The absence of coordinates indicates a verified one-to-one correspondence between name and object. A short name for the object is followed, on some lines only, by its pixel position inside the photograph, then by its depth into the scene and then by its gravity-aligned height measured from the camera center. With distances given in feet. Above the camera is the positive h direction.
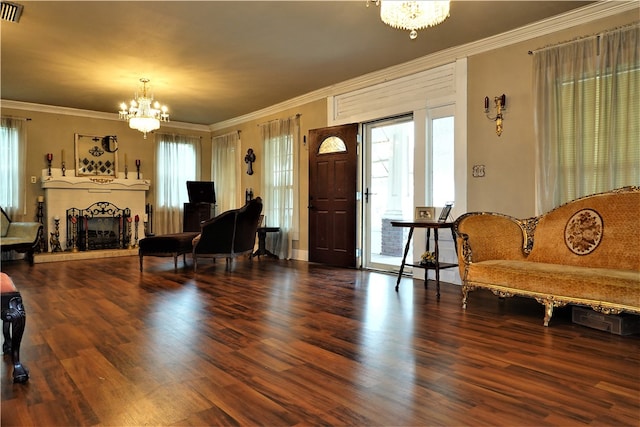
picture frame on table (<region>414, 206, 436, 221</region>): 15.08 -0.40
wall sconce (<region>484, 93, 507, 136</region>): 14.57 +3.31
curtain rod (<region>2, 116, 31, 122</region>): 23.37 +4.89
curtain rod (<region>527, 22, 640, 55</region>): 11.73 +4.99
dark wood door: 20.21 +0.42
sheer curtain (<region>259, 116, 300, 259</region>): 23.66 +1.28
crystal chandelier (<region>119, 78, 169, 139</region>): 18.83 +3.97
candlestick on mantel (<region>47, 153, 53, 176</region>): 24.81 +2.71
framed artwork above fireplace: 26.27 +3.08
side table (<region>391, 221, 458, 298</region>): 13.41 -1.09
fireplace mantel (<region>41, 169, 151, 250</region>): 24.48 +0.63
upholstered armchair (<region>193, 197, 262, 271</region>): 18.75 -1.50
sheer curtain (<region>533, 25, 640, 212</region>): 11.59 +2.56
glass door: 20.07 +0.64
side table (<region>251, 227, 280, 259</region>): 23.68 -2.23
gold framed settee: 9.64 -1.47
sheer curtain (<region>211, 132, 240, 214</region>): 28.73 +2.44
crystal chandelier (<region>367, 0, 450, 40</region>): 8.58 +4.00
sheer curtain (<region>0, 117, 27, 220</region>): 23.16 +2.18
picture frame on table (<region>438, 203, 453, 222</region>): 14.62 -0.38
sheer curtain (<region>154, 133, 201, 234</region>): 28.84 +1.86
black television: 27.99 +0.75
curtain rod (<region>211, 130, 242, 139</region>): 28.32 +4.85
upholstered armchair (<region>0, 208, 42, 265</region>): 20.68 -1.65
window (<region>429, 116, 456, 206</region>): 16.37 +1.66
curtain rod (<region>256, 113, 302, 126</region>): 23.34 +4.92
